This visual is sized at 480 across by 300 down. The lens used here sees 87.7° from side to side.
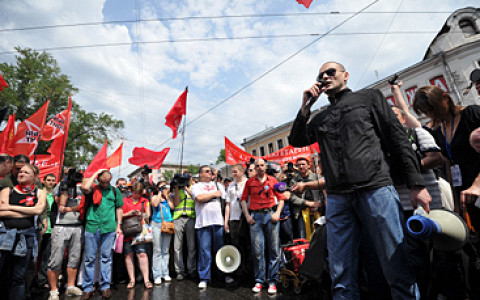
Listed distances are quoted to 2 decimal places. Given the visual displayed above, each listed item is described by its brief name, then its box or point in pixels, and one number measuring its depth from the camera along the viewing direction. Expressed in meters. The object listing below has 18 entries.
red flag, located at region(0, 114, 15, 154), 6.86
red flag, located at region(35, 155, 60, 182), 8.02
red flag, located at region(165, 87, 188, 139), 8.50
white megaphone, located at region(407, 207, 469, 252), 1.44
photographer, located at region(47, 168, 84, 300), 4.23
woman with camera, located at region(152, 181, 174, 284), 4.82
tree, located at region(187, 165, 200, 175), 67.25
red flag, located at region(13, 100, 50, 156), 7.18
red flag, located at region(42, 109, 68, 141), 8.37
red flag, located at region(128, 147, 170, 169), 8.53
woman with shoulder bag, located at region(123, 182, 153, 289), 4.61
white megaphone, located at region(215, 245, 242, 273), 4.26
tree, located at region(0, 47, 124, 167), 19.12
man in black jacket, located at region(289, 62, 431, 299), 1.62
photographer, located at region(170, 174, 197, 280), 4.91
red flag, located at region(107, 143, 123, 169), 8.37
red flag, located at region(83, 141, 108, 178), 7.26
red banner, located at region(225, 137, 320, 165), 10.82
